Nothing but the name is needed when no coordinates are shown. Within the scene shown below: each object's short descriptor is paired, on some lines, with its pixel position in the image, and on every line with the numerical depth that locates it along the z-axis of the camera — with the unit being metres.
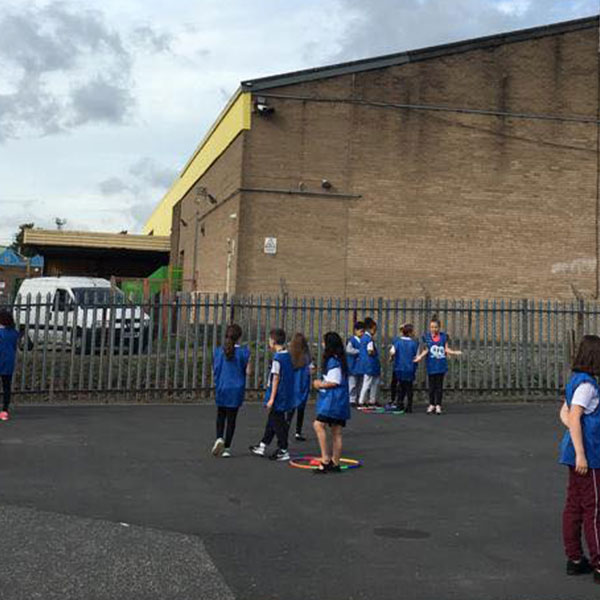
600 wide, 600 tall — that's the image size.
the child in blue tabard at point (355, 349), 14.00
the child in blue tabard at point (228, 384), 9.10
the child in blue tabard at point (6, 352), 11.39
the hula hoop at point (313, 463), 8.62
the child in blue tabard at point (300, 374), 9.06
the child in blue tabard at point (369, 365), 14.02
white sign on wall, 22.81
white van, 13.42
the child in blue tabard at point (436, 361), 13.66
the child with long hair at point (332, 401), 8.32
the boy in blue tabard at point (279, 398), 9.07
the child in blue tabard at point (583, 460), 5.08
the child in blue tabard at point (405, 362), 13.67
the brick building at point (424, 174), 22.89
